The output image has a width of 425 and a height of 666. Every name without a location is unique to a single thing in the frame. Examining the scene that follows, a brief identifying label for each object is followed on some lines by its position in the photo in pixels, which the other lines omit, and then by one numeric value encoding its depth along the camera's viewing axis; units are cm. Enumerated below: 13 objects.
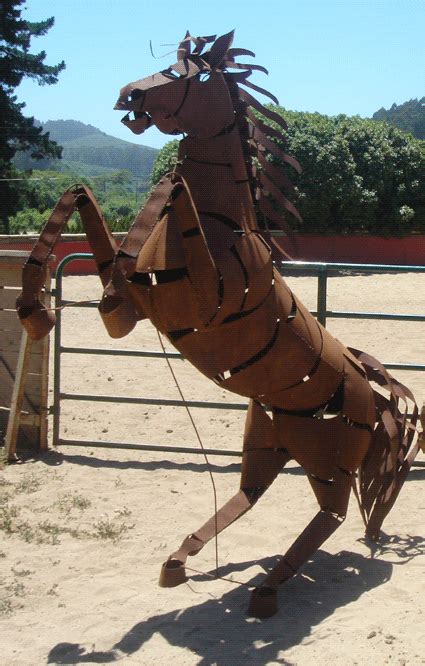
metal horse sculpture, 304
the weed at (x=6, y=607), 361
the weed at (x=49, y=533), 439
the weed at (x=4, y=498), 491
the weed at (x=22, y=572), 399
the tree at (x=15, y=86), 2206
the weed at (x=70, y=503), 487
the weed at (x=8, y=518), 452
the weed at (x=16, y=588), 379
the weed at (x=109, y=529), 445
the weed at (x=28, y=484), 514
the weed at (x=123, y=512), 478
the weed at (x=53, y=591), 380
